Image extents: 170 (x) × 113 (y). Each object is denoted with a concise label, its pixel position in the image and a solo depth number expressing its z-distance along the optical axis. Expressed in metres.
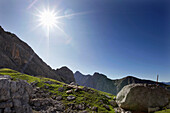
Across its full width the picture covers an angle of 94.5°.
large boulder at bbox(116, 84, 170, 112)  14.52
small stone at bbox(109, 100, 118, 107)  17.56
